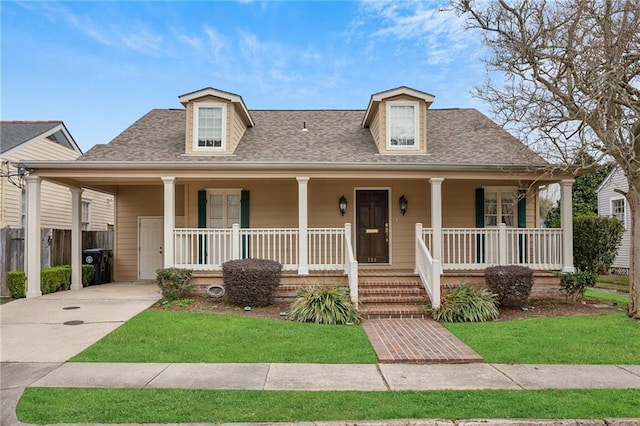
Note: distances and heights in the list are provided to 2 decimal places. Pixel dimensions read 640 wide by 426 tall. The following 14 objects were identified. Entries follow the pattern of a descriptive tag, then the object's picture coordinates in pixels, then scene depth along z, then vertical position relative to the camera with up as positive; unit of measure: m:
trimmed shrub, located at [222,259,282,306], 8.78 -1.16
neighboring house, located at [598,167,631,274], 18.55 +0.78
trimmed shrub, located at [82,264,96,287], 11.95 -1.32
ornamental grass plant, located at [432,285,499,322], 8.17 -1.63
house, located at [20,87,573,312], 9.98 +1.14
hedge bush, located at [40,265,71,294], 10.38 -1.30
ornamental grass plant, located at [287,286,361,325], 7.94 -1.59
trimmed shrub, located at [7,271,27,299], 9.98 -1.32
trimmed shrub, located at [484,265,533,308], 8.81 -1.25
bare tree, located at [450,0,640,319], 7.90 +3.05
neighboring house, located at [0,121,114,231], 13.88 +1.58
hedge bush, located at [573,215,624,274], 14.93 -0.41
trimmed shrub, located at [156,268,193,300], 9.31 -1.22
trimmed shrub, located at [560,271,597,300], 9.38 -1.27
